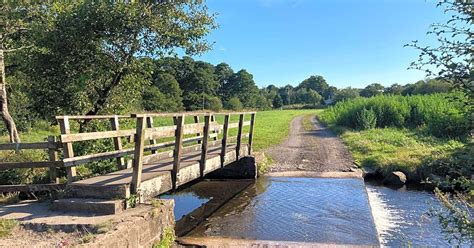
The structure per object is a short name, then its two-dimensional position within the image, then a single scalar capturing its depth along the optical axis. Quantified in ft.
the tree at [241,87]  417.08
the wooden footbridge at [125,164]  21.20
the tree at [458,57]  12.34
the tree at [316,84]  553.23
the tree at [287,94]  486.02
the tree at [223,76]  425.28
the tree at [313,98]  435.12
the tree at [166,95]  241.39
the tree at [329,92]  524.03
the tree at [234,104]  351.67
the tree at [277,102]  442.09
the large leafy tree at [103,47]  32.76
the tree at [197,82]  346.27
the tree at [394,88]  311.27
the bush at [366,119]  94.89
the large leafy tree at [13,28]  38.69
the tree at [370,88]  423.80
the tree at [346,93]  393.17
